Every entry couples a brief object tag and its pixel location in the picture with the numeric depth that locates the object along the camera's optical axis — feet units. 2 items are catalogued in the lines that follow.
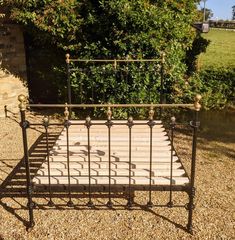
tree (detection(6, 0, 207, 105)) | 20.99
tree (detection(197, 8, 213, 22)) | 190.64
